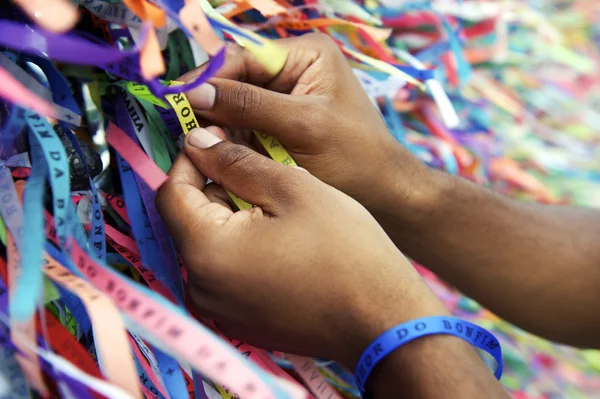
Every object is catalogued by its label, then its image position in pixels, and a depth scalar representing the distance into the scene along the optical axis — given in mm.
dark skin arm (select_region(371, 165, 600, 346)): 715
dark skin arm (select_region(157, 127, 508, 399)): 457
